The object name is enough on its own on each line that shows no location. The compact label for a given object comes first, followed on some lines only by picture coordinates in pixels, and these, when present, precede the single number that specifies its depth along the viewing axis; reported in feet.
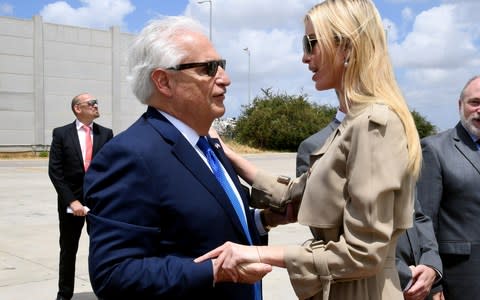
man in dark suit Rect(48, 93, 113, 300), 18.47
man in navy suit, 6.09
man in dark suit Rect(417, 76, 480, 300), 10.34
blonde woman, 5.89
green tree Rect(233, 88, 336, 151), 129.29
